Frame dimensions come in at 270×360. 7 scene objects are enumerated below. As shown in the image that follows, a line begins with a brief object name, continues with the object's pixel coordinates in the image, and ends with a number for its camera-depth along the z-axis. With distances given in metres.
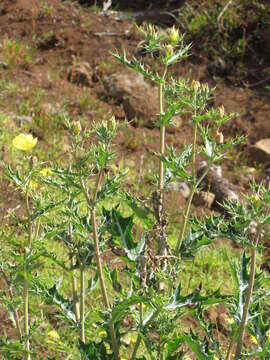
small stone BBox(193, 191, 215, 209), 4.80
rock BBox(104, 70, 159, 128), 5.91
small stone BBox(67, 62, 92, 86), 6.28
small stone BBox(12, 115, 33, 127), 5.20
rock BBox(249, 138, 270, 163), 5.57
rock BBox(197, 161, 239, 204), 4.87
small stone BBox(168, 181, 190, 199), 4.77
